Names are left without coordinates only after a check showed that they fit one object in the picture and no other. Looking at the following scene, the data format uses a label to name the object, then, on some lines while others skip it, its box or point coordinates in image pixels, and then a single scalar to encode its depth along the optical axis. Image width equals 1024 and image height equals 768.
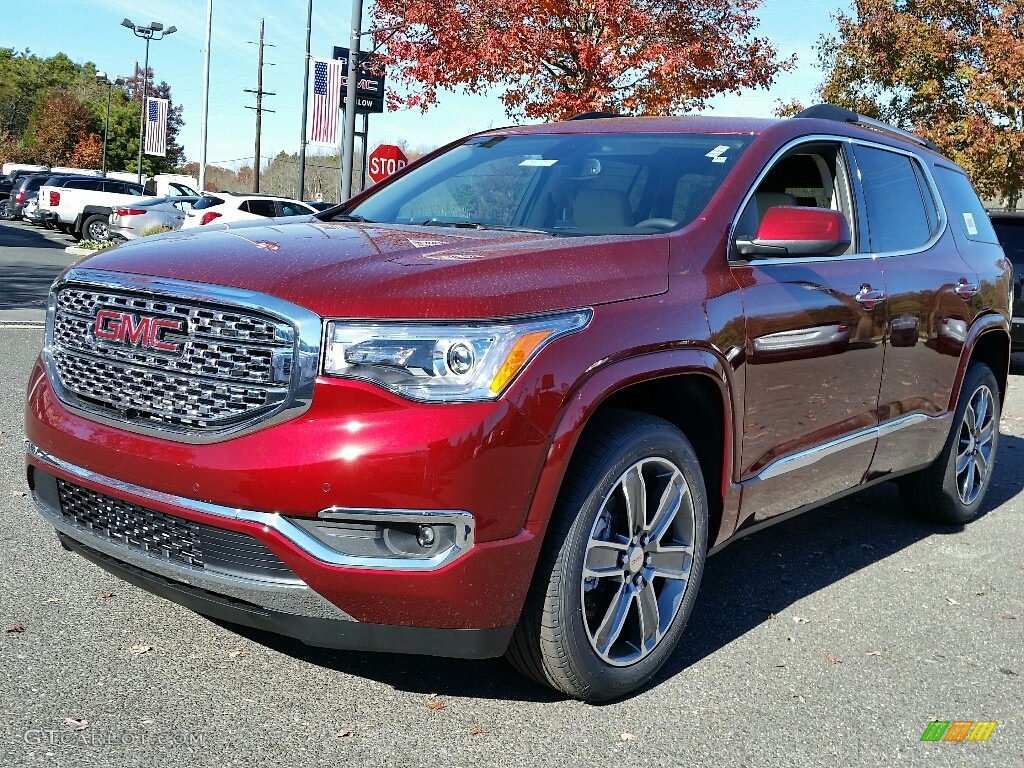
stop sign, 17.19
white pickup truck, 29.75
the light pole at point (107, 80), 68.61
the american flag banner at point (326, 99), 20.03
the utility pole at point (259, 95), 52.52
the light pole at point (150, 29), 52.69
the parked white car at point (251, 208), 23.84
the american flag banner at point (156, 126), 42.25
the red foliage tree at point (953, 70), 22.00
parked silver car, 25.77
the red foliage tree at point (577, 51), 16.83
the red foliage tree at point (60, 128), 74.44
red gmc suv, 2.91
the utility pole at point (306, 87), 42.42
